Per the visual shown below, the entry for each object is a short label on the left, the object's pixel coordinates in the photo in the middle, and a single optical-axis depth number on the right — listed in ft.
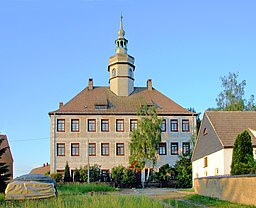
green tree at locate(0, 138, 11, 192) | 96.43
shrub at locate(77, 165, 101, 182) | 173.99
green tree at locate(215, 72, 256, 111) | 190.39
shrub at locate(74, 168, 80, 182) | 175.01
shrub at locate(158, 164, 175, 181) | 177.27
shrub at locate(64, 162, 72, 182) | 173.68
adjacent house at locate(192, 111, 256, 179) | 111.96
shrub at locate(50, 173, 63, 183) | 171.88
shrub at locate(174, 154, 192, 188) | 166.71
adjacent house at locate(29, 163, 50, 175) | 241.53
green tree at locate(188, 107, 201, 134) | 199.18
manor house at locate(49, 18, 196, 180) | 187.21
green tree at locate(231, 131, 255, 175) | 83.97
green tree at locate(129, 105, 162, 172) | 177.37
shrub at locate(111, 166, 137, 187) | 170.40
